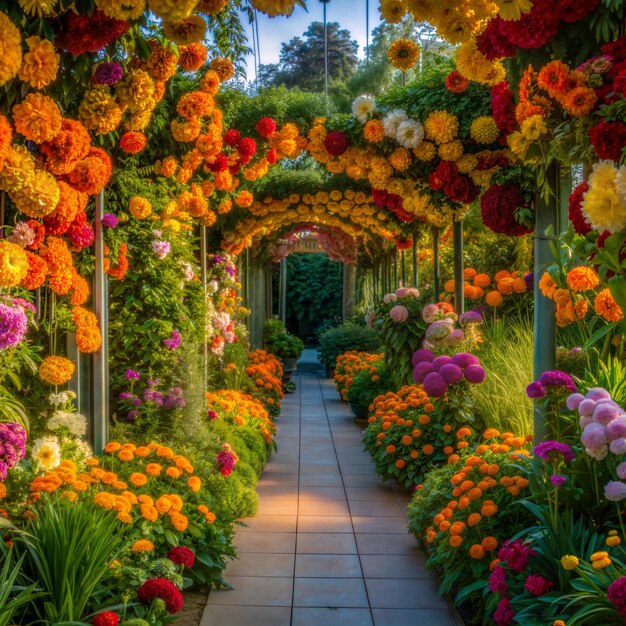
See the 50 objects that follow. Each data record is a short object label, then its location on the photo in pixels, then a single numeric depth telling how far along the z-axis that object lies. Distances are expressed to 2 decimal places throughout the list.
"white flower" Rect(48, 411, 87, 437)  3.71
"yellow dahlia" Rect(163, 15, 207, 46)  2.45
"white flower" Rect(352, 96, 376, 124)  5.75
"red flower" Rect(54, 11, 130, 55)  2.56
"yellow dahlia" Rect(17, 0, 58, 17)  2.26
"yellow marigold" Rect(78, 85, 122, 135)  3.19
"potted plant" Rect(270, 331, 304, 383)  14.41
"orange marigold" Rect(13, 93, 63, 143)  2.72
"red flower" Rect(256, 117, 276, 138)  6.11
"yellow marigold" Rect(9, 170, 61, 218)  2.79
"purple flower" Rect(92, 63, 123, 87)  3.11
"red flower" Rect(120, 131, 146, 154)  4.00
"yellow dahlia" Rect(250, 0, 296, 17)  2.12
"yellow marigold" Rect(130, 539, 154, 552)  3.03
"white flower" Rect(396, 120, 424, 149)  5.27
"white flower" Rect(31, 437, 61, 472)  3.24
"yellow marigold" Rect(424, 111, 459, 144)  4.98
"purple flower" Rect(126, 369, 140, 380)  4.88
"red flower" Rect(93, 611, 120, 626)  2.50
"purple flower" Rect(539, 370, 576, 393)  2.96
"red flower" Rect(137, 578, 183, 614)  2.80
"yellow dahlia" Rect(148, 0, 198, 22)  2.00
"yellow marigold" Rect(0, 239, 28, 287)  2.61
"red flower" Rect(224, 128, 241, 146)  5.91
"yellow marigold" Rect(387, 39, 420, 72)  4.73
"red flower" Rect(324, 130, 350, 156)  6.07
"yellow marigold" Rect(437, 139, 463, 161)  5.04
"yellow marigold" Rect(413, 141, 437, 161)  5.26
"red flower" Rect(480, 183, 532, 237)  3.64
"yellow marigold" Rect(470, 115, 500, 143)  4.79
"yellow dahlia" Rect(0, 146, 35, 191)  2.68
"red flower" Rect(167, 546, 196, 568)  3.20
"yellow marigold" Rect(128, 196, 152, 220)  4.51
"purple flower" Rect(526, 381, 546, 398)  2.94
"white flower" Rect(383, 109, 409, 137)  5.40
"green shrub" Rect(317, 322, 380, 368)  13.05
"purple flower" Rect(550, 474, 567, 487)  2.65
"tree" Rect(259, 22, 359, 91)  21.91
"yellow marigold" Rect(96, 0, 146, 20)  2.14
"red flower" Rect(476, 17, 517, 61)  2.65
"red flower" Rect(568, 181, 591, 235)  2.11
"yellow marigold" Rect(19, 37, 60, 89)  2.52
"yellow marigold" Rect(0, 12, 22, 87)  2.36
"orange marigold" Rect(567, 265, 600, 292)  3.05
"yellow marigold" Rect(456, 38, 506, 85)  3.39
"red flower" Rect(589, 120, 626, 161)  2.03
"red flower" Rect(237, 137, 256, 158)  5.92
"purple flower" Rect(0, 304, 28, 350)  2.61
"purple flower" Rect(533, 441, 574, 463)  2.67
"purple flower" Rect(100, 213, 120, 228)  4.12
